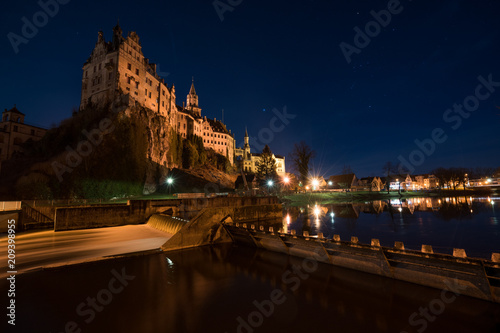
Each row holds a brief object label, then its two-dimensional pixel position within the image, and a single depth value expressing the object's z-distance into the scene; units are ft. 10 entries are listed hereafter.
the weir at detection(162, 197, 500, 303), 25.38
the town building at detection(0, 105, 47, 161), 176.52
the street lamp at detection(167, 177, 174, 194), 185.37
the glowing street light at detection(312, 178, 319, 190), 308.81
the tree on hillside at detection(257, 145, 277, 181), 283.81
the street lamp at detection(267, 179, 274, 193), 270.71
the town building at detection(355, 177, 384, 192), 364.21
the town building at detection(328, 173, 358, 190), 328.19
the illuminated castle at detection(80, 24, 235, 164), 174.60
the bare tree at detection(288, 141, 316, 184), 222.69
